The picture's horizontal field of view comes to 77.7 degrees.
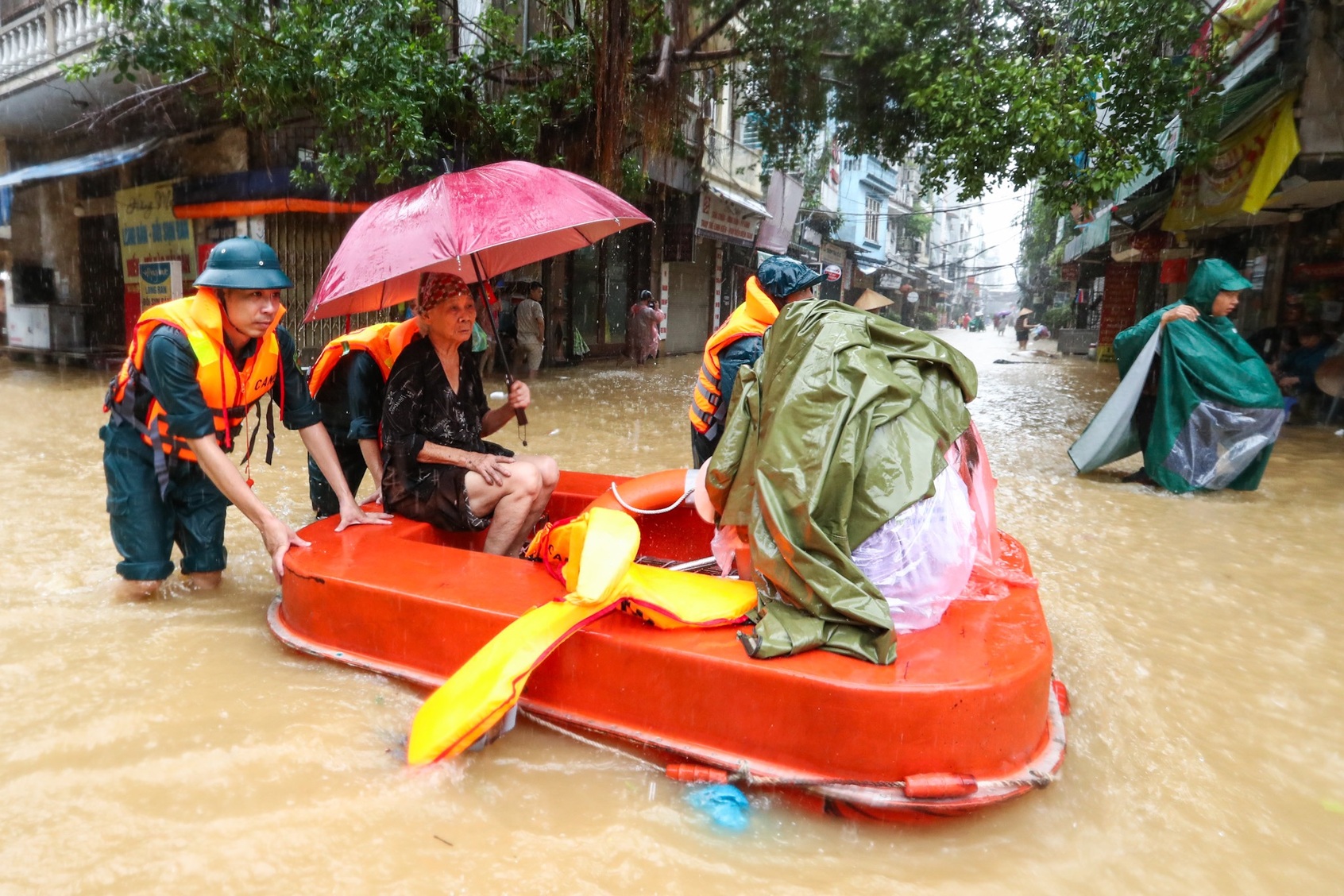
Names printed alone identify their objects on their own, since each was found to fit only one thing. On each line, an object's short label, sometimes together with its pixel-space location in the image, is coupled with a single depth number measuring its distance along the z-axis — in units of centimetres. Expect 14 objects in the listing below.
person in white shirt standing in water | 1216
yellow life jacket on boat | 220
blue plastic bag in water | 216
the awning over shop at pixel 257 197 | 962
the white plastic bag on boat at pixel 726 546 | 271
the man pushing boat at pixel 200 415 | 291
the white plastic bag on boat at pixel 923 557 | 225
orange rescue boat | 204
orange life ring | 308
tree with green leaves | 759
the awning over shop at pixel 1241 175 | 698
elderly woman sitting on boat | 327
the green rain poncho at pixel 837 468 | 216
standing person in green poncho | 580
